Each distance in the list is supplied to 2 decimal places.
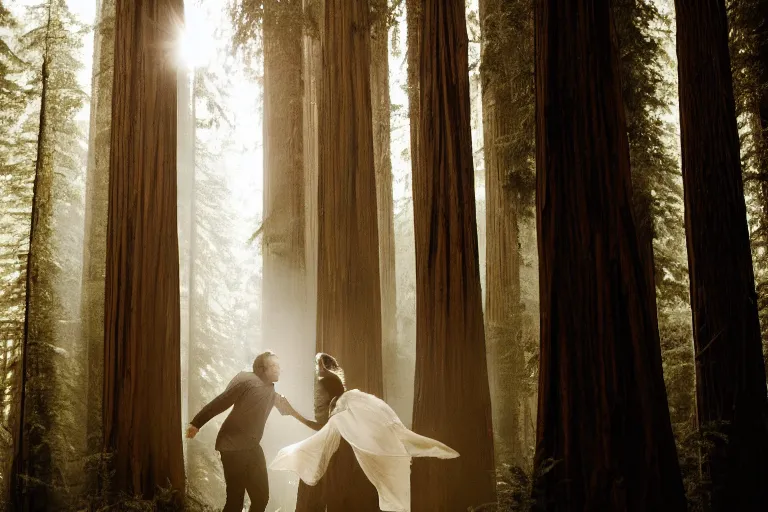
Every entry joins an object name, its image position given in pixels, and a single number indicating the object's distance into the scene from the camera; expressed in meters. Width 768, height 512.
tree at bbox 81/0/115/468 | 11.73
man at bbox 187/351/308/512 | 6.54
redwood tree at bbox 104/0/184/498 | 6.80
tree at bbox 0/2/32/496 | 10.88
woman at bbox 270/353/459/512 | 6.01
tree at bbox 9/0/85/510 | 9.77
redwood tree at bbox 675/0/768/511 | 6.57
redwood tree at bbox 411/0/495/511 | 6.93
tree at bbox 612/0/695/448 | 8.17
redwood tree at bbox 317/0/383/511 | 7.83
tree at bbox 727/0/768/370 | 8.77
